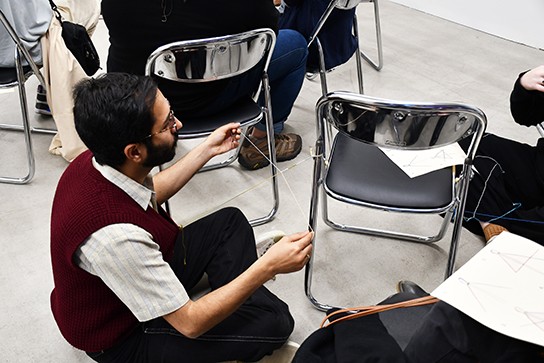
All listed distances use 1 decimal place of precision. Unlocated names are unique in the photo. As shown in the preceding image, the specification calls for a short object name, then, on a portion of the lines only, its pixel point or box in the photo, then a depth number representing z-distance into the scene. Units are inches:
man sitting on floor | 43.1
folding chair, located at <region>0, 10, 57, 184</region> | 77.5
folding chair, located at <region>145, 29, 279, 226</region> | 60.1
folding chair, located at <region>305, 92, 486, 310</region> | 49.9
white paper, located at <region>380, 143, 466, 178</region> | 61.5
